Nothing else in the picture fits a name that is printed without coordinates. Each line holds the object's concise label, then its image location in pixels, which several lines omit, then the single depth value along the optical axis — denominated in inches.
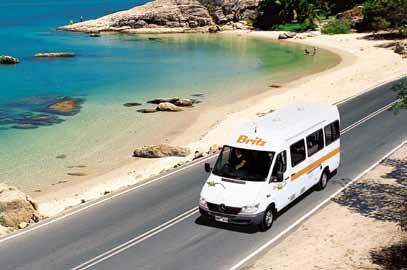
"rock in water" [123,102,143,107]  1871.3
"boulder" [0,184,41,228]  749.9
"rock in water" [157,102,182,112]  1747.0
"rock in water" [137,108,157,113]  1743.4
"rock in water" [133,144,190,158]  1157.4
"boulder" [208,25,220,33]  4344.0
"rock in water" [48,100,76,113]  1831.9
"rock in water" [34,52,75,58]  3326.8
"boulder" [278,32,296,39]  3665.6
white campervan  657.6
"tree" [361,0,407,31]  3159.5
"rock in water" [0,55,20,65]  3090.6
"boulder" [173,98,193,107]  1812.3
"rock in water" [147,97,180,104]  1834.4
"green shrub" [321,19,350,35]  3575.3
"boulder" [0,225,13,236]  711.7
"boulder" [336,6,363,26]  3597.4
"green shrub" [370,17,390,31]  3248.0
